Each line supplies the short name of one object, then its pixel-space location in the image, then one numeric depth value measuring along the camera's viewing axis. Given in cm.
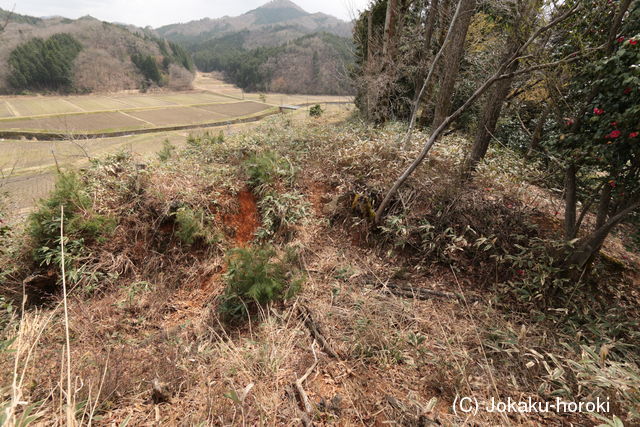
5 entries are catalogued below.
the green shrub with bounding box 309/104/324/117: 1618
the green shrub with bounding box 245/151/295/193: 513
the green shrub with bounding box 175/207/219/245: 433
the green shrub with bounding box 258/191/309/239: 459
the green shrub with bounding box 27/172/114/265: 395
